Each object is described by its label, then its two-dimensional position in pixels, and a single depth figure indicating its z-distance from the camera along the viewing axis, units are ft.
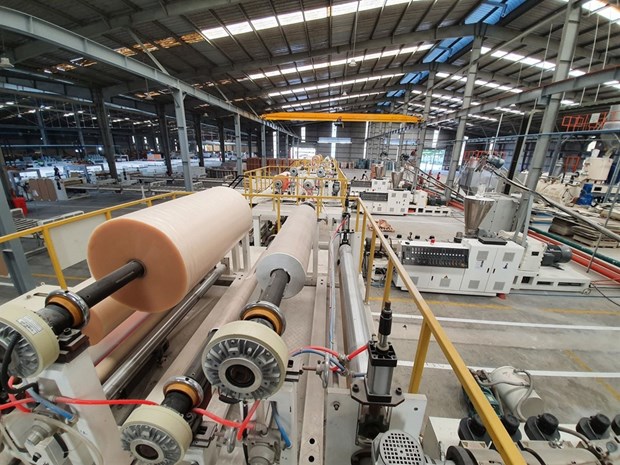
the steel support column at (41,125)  71.73
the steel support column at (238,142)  53.26
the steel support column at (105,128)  46.98
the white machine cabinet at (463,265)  19.81
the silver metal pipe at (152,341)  6.43
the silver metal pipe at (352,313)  6.43
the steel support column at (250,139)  106.83
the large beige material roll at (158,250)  5.69
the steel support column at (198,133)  76.48
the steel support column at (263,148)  69.85
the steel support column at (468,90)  38.75
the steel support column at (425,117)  51.30
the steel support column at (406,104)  69.37
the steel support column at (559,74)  23.95
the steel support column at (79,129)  68.47
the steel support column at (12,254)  15.62
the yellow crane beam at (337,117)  43.15
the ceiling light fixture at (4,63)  19.39
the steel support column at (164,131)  62.15
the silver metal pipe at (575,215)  17.14
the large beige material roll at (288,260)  7.11
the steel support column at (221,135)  85.46
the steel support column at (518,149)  26.40
